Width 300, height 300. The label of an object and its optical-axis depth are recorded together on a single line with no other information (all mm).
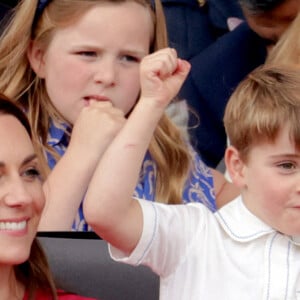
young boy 9296
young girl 9622
